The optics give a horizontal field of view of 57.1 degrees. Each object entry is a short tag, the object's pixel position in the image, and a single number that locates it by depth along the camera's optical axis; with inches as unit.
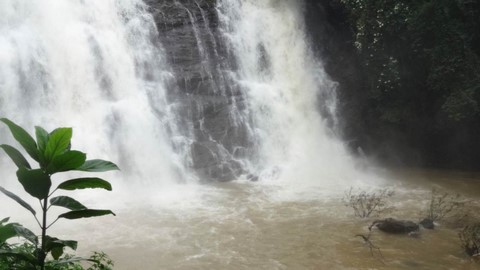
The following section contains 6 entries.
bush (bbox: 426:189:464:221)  351.9
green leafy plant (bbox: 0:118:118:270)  76.6
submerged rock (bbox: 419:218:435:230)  332.5
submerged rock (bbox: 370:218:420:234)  321.1
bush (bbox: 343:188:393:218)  364.2
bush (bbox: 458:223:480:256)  275.0
